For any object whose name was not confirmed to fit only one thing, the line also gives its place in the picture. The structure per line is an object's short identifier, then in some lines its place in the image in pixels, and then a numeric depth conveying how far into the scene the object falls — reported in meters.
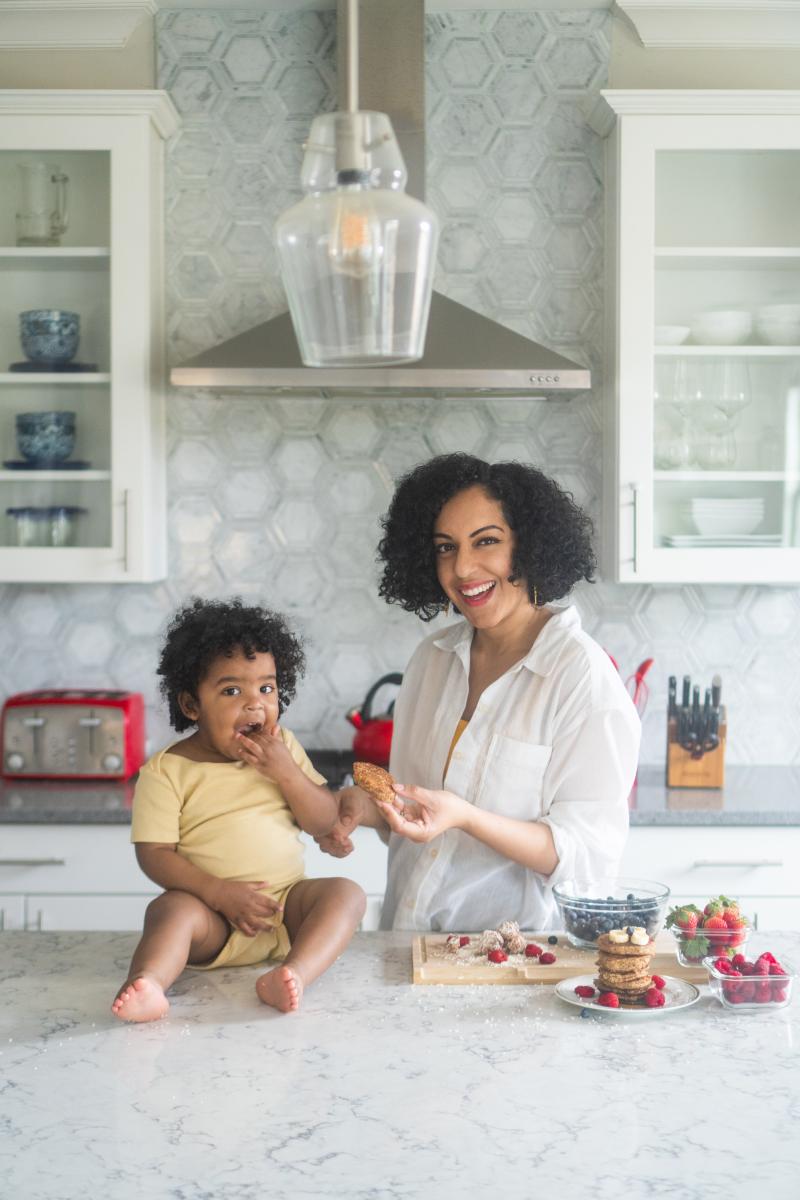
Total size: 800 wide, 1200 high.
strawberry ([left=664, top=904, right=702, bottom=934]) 1.60
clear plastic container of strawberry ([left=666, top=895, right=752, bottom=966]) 1.58
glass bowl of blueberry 1.59
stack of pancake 1.46
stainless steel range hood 2.89
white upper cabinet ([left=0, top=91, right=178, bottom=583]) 3.09
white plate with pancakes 1.44
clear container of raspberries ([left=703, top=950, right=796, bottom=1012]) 1.46
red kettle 3.04
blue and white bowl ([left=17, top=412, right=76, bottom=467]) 3.13
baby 1.56
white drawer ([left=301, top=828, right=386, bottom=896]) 2.88
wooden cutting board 1.58
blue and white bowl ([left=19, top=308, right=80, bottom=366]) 3.12
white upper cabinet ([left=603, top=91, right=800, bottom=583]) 3.05
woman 1.84
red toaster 3.14
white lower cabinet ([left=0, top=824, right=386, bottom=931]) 2.86
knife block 3.07
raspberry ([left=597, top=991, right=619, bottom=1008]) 1.45
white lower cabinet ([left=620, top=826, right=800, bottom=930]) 2.84
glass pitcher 3.13
